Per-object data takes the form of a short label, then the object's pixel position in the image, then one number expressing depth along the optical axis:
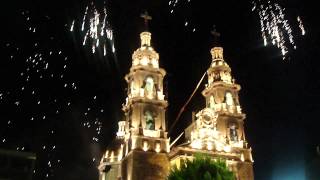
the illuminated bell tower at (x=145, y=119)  52.00
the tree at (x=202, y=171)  35.97
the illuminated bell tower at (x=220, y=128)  54.75
